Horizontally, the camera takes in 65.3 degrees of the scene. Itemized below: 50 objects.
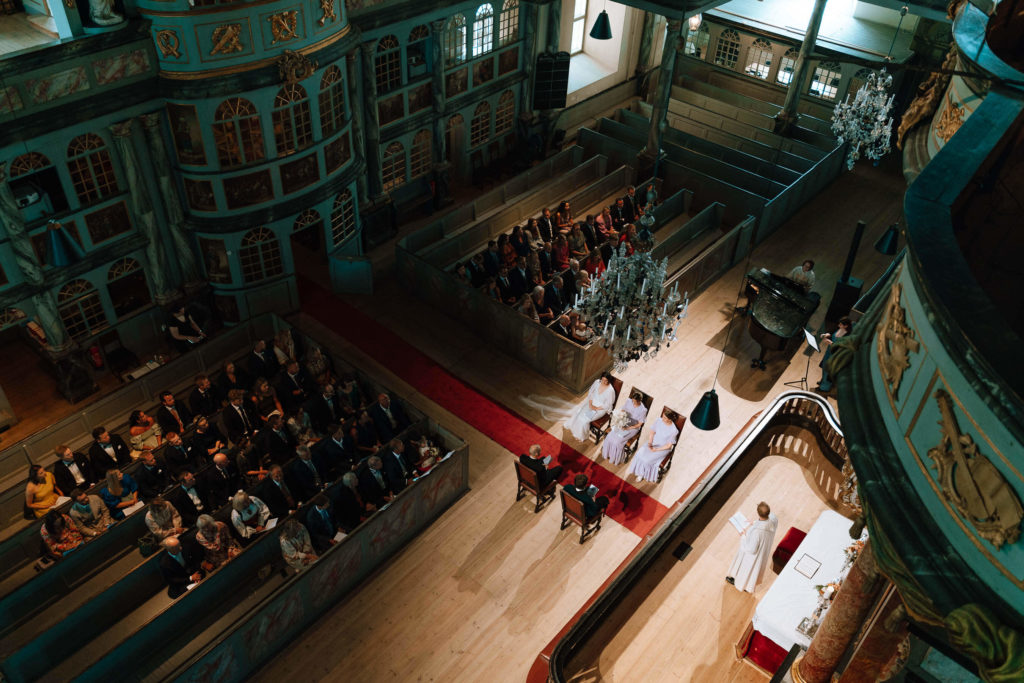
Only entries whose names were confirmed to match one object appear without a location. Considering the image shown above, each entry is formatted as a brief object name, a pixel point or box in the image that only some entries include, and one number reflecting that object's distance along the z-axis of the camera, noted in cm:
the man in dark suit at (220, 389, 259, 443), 1162
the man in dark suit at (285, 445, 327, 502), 1087
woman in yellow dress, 1044
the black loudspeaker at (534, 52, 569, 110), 1906
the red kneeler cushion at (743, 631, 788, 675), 951
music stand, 1395
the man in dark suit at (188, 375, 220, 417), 1196
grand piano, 1378
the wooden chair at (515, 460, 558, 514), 1121
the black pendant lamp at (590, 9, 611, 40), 1722
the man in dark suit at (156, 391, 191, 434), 1160
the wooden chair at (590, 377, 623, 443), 1255
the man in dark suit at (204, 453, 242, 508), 1064
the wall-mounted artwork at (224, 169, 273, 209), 1304
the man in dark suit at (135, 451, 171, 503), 1072
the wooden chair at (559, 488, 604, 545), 1083
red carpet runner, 1179
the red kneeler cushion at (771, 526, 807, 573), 1095
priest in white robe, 994
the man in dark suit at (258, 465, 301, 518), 1054
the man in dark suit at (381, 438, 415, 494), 1112
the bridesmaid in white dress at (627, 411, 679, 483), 1180
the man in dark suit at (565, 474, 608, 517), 1071
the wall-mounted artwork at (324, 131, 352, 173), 1405
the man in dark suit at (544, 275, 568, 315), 1448
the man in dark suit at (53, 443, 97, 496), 1061
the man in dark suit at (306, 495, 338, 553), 1035
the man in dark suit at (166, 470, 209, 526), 1041
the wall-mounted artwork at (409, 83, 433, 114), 1690
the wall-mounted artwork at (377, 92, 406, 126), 1636
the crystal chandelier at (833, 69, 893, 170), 1411
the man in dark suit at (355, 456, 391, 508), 1077
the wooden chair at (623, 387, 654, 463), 1223
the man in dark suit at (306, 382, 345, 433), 1212
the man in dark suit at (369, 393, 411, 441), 1174
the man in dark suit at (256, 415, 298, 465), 1138
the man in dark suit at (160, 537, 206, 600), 963
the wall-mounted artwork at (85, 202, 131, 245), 1237
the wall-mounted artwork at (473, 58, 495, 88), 1819
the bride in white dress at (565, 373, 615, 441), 1231
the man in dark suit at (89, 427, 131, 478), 1098
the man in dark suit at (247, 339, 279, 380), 1264
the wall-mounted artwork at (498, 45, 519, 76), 1878
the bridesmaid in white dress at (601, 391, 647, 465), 1205
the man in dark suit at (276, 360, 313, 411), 1227
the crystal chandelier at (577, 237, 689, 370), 1001
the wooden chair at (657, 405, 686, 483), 1201
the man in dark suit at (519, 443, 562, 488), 1110
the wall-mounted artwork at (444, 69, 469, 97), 1758
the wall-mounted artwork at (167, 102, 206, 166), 1214
